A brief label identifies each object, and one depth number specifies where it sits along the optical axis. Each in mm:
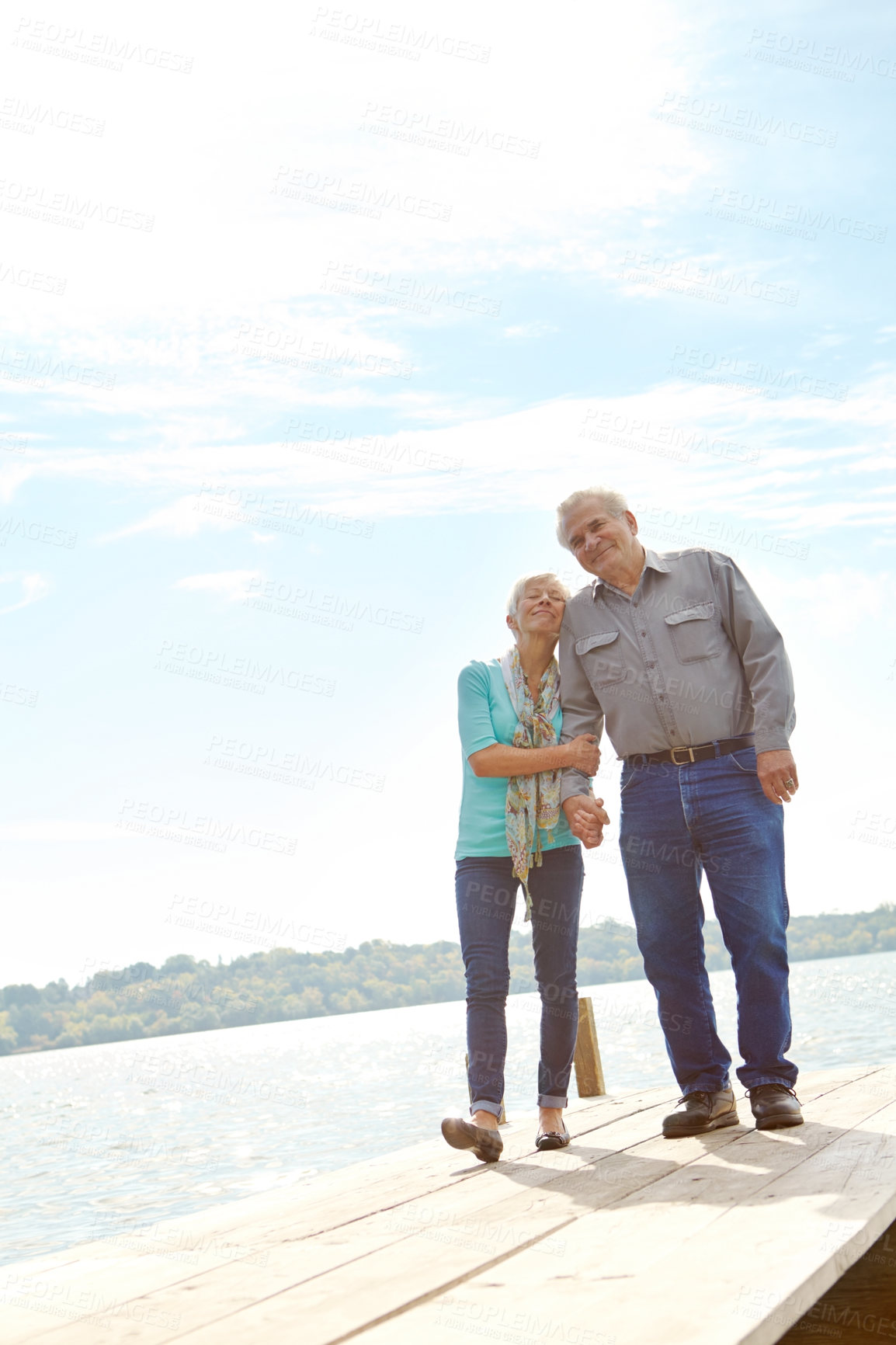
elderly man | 3803
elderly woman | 4051
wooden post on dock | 5941
